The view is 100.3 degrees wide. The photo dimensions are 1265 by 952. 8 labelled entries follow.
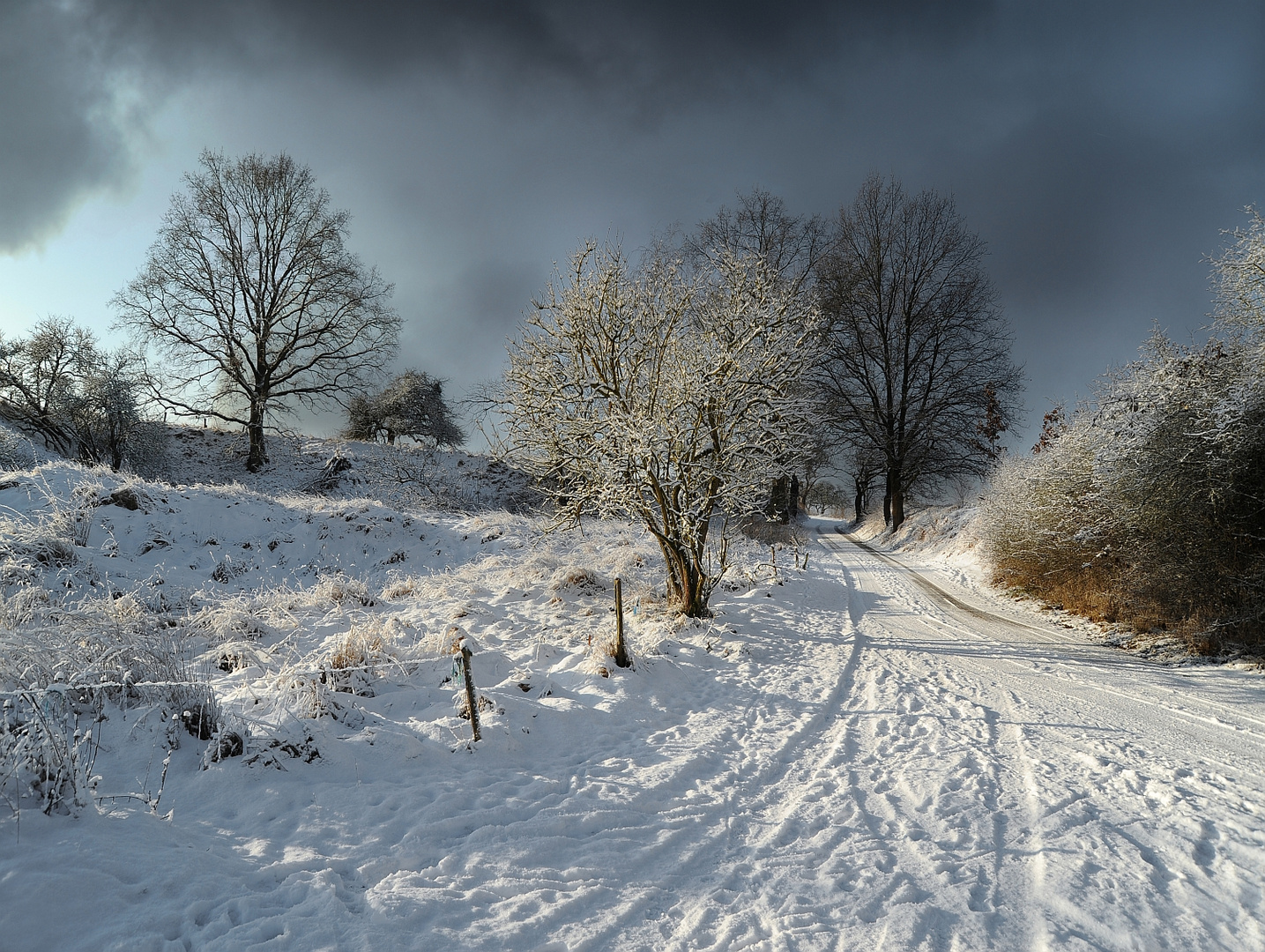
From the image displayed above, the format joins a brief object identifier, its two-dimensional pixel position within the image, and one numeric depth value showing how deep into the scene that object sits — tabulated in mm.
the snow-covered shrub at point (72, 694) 2453
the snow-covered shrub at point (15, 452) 12780
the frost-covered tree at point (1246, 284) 6926
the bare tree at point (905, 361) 21172
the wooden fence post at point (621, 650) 6012
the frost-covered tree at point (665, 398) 7520
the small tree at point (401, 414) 26297
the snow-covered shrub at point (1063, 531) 8719
